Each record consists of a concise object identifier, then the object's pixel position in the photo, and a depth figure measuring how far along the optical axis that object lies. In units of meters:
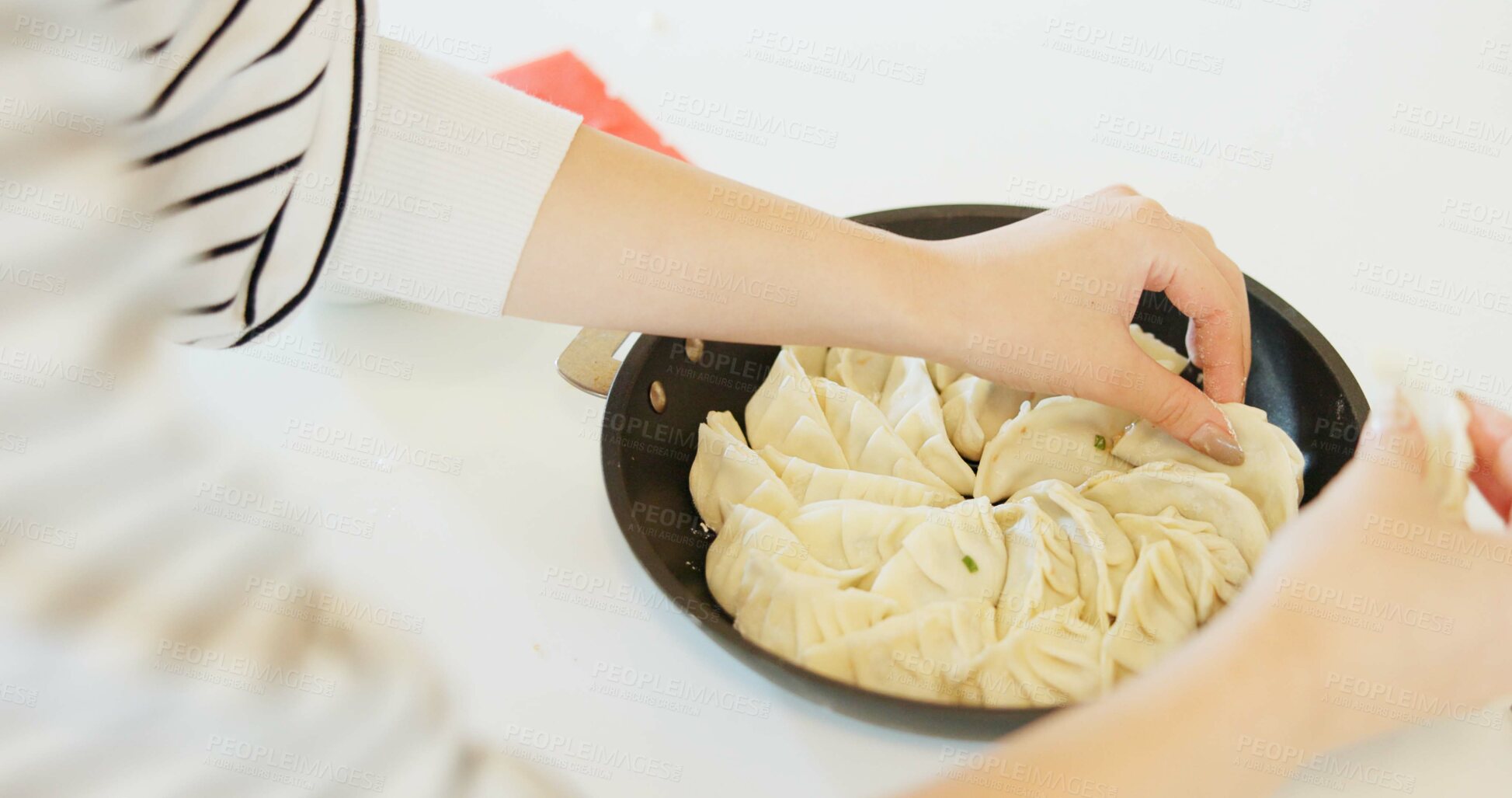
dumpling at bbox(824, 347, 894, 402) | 0.99
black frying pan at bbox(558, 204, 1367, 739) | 0.77
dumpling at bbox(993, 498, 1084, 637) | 0.77
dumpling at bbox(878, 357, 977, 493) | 0.91
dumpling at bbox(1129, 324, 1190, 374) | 0.94
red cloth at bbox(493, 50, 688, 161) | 1.18
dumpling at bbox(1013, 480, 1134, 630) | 0.77
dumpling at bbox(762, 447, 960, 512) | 0.86
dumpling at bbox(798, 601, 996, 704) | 0.72
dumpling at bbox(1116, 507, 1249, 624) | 0.77
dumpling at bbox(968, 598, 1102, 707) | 0.71
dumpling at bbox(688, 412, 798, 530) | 0.84
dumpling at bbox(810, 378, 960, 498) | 0.89
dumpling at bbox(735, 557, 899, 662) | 0.75
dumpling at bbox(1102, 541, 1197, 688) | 0.73
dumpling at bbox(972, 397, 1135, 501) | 0.88
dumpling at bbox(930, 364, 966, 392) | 0.97
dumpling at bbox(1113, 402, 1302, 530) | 0.81
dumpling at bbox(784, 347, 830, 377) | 0.98
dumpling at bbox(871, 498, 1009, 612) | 0.79
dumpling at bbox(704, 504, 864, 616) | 0.78
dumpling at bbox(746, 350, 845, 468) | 0.90
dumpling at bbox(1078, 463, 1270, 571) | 0.80
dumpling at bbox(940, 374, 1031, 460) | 0.93
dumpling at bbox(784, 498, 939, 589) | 0.82
